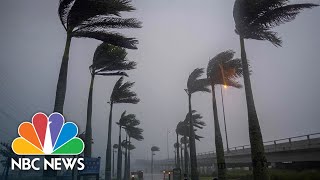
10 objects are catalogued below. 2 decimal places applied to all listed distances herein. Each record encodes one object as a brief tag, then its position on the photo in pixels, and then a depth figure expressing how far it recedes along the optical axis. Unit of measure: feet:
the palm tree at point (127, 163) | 146.03
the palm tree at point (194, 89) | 77.95
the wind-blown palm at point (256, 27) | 40.03
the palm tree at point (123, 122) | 117.40
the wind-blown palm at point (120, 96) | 81.34
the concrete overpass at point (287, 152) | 67.63
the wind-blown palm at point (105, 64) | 59.53
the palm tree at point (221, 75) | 57.95
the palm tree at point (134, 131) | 130.66
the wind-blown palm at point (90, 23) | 37.77
